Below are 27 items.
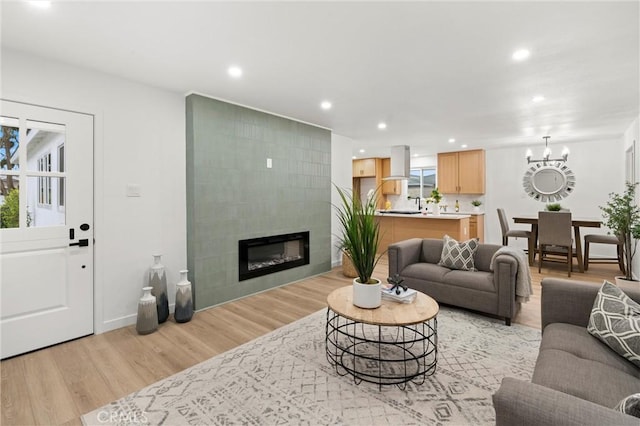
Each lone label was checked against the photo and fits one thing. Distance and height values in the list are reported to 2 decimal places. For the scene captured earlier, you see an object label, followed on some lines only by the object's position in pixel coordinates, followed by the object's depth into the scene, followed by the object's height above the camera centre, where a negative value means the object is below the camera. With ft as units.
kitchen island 18.58 -0.98
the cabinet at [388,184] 28.04 +2.58
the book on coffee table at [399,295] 7.53 -2.14
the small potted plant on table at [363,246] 6.93 -0.81
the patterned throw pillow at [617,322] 5.06 -2.01
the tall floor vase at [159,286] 10.14 -2.54
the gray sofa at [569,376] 3.25 -2.46
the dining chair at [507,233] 18.62 -1.35
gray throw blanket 9.88 -2.29
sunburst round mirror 21.16 +2.22
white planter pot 7.08 -2.00
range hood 21.20 +3.55
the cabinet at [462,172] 23.52 +3.20
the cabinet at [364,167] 27.96 +4.21
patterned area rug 5.82 -3.96
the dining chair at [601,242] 16.12 -1.77
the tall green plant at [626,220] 13.00 -0.37
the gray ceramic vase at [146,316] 9.36 -3.28
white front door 8.04 -0.43
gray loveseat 9.90 -2.41
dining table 16.57 -1.12
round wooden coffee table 6.64 -3.81
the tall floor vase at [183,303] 10.23 -3.14
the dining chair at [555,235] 16.01 -1.27
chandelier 17.38 +3.49
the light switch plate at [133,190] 10.04 +0.73
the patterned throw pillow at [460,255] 11.68 -1.74
